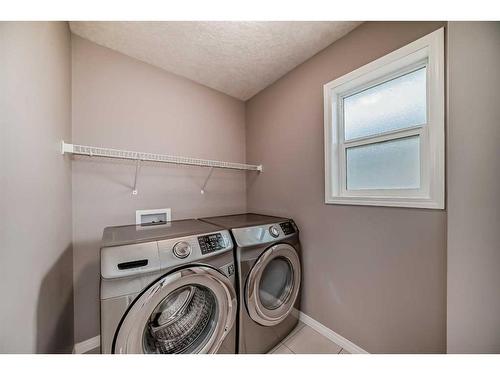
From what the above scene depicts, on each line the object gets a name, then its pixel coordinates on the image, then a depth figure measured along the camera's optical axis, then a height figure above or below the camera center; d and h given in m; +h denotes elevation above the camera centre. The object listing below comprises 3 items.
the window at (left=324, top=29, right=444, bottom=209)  0.88 +0.35
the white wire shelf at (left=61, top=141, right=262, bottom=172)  1.05 +0.22
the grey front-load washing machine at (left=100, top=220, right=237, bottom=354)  0.75 -0.49
